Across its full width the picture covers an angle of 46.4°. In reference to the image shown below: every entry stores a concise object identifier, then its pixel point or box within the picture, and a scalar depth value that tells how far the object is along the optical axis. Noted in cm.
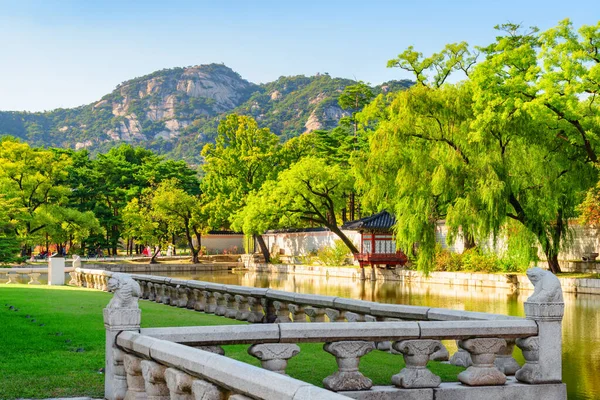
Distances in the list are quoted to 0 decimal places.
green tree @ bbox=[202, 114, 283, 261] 4819
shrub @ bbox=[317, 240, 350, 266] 4150
